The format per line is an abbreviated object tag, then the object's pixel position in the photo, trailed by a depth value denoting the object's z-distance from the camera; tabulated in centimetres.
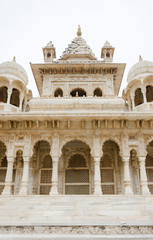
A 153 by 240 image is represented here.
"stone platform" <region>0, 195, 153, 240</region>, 707
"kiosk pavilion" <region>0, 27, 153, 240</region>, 838
